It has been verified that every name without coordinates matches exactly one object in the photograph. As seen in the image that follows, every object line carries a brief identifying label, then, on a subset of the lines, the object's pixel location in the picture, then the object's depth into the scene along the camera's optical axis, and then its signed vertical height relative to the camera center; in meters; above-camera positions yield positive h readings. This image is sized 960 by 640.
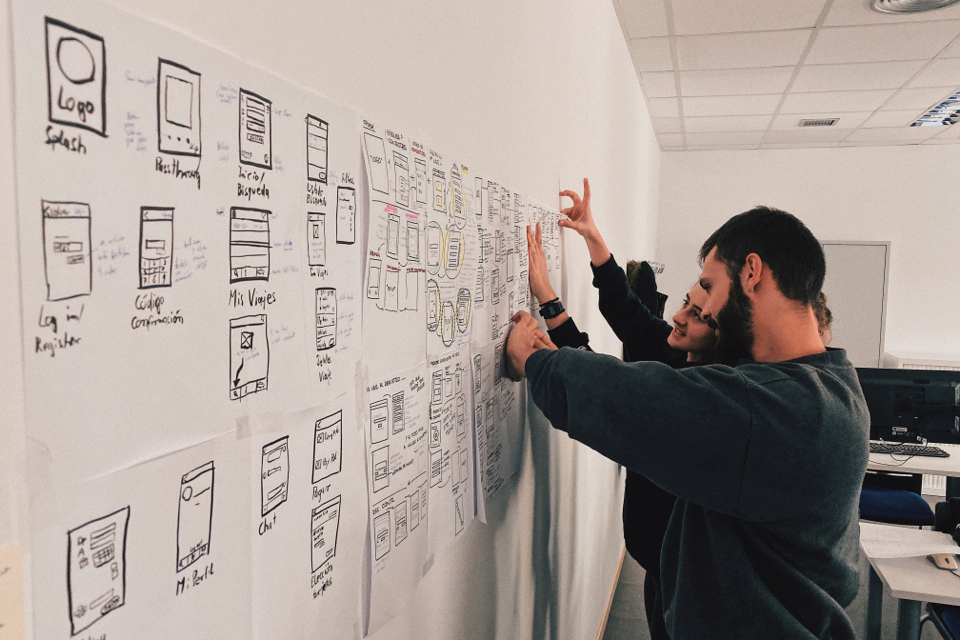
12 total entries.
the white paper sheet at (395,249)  0.73 +0.03
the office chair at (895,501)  3.14 -1.18
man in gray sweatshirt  1.00 -0.27
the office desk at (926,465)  2.90 -0.91
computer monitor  2.80 -0.57
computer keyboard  3.11 -0.88
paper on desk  1.93 -0.88
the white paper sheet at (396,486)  0.77 -0.30
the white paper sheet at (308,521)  0.56 -0.26
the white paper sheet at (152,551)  0.38 -0.21
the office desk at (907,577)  1.76 -0.91
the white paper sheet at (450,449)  0.95 -0.30
